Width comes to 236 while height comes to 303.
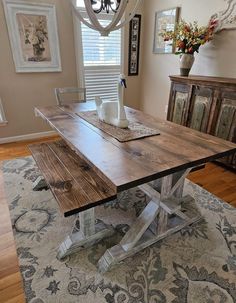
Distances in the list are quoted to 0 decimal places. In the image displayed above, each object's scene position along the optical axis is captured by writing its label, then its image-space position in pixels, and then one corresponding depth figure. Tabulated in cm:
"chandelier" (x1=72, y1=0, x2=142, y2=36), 123
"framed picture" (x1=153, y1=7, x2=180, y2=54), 312
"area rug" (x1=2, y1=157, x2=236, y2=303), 125
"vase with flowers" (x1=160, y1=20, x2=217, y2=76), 257
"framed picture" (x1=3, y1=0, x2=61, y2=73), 283
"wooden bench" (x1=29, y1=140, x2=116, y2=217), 119
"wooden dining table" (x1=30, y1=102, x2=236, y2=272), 113
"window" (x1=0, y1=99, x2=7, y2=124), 313
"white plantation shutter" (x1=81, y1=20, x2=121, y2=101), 339
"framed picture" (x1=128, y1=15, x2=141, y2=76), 364
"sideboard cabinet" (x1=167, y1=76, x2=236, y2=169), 234
